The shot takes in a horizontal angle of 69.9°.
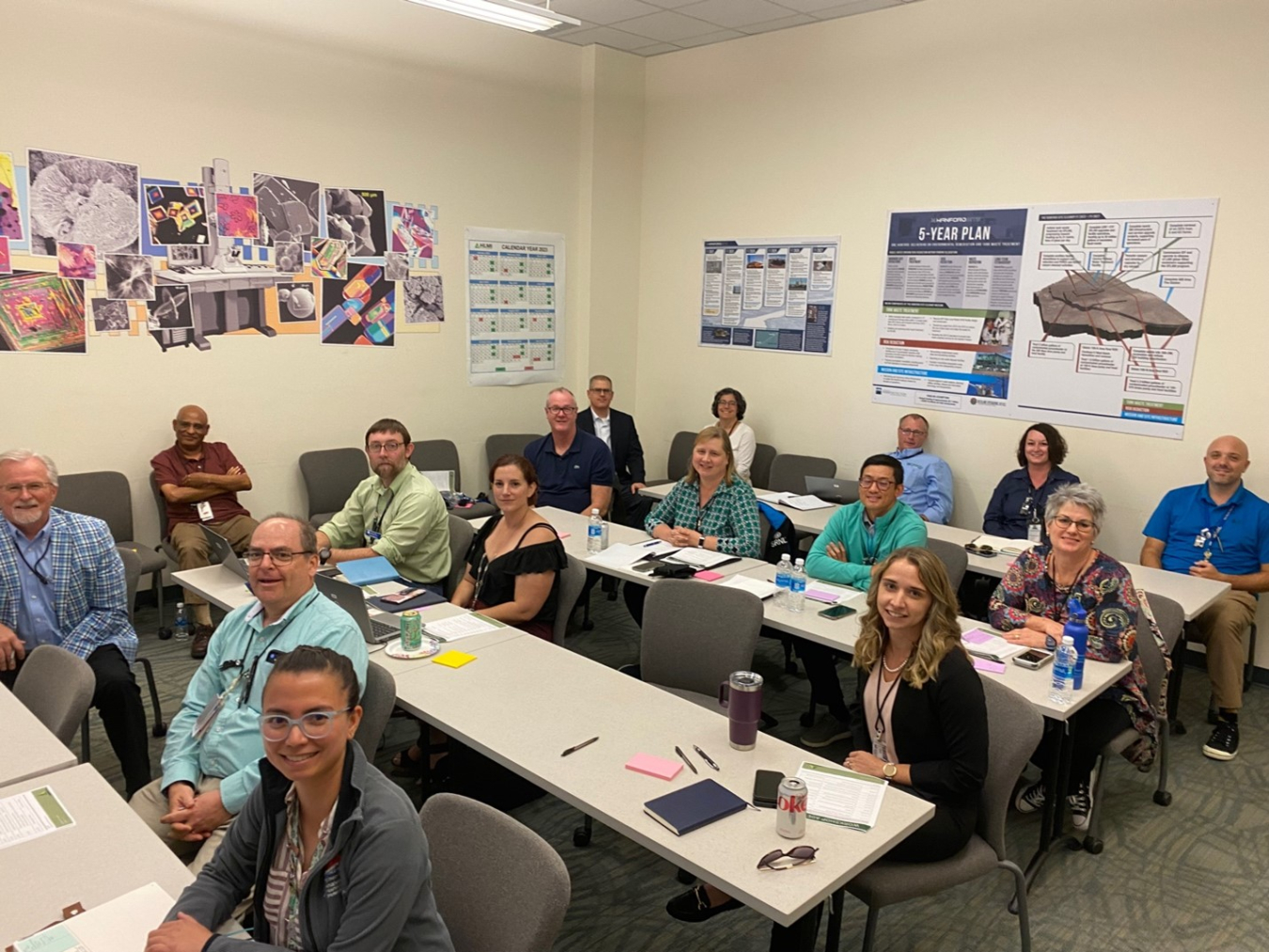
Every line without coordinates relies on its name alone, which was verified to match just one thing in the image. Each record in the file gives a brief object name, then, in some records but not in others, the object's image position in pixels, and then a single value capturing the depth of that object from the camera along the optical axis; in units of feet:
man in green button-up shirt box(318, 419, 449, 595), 13.34
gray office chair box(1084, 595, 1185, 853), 10.46
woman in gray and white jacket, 5.26
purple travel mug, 7.95
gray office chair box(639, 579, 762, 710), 10.55
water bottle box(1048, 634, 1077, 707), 9.53
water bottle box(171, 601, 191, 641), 16.46
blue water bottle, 9.71
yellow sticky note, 9.73
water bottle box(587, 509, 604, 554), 14.52
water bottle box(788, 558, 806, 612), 11.82
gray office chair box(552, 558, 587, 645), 11.80
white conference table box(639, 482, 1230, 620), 12.87
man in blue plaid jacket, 10.28
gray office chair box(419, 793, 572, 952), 5.41
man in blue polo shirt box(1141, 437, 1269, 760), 13.78
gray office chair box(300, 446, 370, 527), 19.01
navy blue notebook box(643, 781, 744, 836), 6.81
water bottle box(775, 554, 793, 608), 12.32
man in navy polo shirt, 17.93
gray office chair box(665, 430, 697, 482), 23.04
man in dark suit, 21.43
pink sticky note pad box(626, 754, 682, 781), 7.53
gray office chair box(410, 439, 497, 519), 20.84
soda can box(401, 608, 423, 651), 10.03
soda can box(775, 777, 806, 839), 6.64
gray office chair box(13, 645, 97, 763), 8.01
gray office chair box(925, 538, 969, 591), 12.86
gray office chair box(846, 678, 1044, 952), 7.48
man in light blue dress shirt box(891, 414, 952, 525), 18.42
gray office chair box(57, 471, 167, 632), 15.93
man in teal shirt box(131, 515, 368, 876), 7.77
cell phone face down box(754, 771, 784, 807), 7.19
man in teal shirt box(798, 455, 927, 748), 13.06
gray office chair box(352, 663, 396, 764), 8.11
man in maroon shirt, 16.47
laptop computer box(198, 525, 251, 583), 11.84
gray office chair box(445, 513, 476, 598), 13.50
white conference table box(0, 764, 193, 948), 5.71
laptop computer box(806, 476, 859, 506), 18.11
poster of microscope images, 15.48
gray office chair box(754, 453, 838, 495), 20.49
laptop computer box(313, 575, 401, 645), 9.87
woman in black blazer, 7.83
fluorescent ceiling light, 15.39
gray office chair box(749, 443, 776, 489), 21.85
